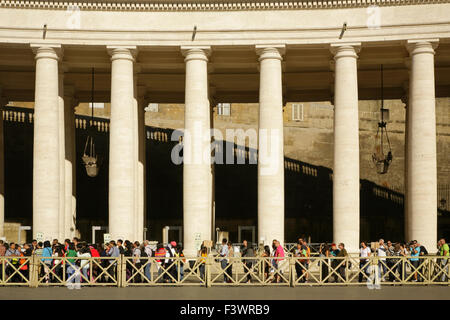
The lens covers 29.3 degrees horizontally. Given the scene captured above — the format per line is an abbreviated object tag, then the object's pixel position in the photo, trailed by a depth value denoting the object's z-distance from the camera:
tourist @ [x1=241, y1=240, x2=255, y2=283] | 43.52
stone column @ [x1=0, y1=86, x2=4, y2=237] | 61.49
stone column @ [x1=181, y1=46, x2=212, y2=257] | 53.41
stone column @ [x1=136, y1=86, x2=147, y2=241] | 62.62
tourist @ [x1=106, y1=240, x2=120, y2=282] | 44.22
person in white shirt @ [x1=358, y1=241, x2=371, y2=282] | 44.38
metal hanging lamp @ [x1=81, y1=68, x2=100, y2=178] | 55.06
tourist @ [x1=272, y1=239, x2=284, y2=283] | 43.28
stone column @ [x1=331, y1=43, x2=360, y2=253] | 52.69
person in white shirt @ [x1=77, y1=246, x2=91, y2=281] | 40.69
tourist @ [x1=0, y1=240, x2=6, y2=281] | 44.47
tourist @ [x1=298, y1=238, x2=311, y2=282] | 42.87
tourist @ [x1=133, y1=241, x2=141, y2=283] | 43.34
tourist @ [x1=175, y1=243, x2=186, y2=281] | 40.34
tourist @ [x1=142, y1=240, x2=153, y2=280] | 42.23
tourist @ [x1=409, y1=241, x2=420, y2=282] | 41.81
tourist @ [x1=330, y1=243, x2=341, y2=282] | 43.74
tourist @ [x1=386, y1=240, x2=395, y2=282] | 43.50
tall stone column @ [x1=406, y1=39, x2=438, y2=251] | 52.03
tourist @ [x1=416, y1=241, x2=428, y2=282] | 44.47
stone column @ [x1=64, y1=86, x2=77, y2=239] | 61.34
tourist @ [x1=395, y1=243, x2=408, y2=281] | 44.81
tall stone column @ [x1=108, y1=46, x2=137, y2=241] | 53.38
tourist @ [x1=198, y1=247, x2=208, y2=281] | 43.87
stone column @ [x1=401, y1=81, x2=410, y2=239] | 57.44
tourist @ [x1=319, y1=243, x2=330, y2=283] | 42.34
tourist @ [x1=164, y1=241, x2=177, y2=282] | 42.89
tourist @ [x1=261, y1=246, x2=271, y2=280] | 42.79
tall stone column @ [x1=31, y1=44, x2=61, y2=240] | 52.88
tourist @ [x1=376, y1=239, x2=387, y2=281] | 41.82
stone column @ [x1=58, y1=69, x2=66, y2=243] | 55.47
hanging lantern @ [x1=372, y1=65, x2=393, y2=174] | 56.19
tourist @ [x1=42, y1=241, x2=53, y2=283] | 41.88
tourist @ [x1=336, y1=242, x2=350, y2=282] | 40.70
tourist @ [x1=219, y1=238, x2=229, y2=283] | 43.62
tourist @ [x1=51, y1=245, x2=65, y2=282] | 41.29
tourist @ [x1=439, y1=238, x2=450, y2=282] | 40.72
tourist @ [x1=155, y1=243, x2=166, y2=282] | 42.00
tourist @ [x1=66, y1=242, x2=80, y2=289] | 39.86
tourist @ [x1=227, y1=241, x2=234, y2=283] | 44.88
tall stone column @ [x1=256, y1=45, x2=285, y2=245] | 53.16
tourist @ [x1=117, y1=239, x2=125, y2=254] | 45.28
